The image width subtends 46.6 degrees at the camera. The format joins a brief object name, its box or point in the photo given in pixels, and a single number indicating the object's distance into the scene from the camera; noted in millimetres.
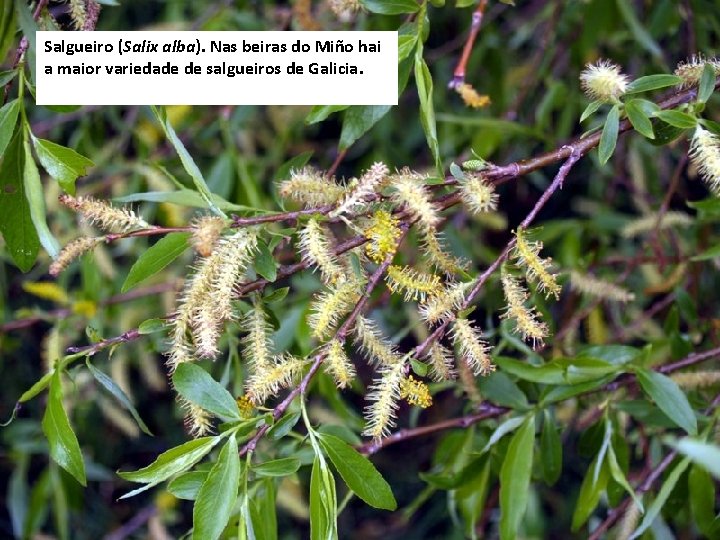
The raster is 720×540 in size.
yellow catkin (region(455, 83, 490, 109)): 1069
